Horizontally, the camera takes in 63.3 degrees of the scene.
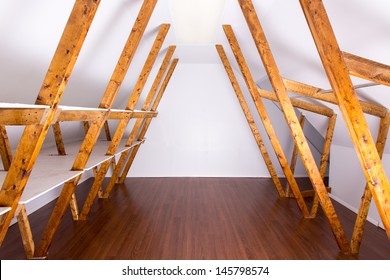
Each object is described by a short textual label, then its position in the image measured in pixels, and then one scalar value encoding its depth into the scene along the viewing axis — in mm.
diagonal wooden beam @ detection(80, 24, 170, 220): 4039
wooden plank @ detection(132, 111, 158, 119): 4606
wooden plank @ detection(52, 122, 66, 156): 3701
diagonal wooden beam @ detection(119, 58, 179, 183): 6445
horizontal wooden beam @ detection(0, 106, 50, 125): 1609
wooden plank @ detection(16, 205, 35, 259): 2936
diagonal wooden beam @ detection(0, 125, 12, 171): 2877
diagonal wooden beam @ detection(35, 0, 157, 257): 3094
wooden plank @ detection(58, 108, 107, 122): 2194
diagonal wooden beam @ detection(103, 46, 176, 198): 5209
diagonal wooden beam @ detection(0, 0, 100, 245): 1742
